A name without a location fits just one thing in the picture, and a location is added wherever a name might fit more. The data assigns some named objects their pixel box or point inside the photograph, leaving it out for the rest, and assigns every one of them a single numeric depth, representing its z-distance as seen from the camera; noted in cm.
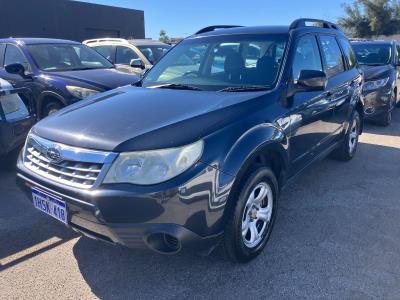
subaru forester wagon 235
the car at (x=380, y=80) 740
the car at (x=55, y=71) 572
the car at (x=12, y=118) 418
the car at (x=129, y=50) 927
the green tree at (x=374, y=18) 3186
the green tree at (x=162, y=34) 5123
